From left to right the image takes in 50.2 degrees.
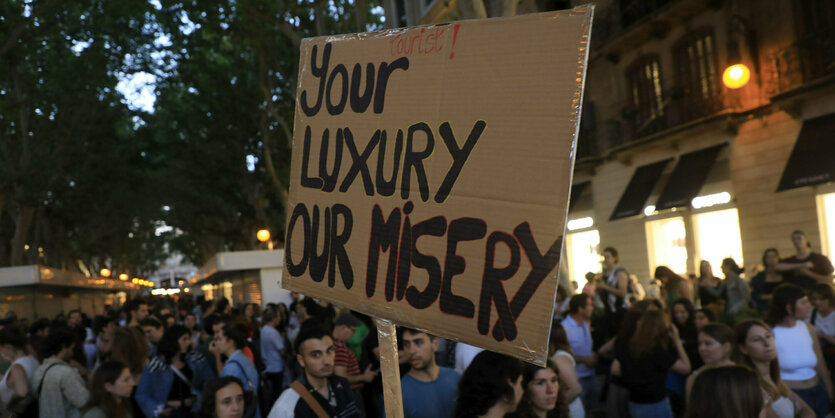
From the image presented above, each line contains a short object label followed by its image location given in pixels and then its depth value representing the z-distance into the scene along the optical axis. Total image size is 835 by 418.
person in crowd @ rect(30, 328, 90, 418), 6.50
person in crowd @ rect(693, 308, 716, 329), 8.08
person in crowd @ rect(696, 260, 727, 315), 11.01
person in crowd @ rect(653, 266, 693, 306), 10.23
